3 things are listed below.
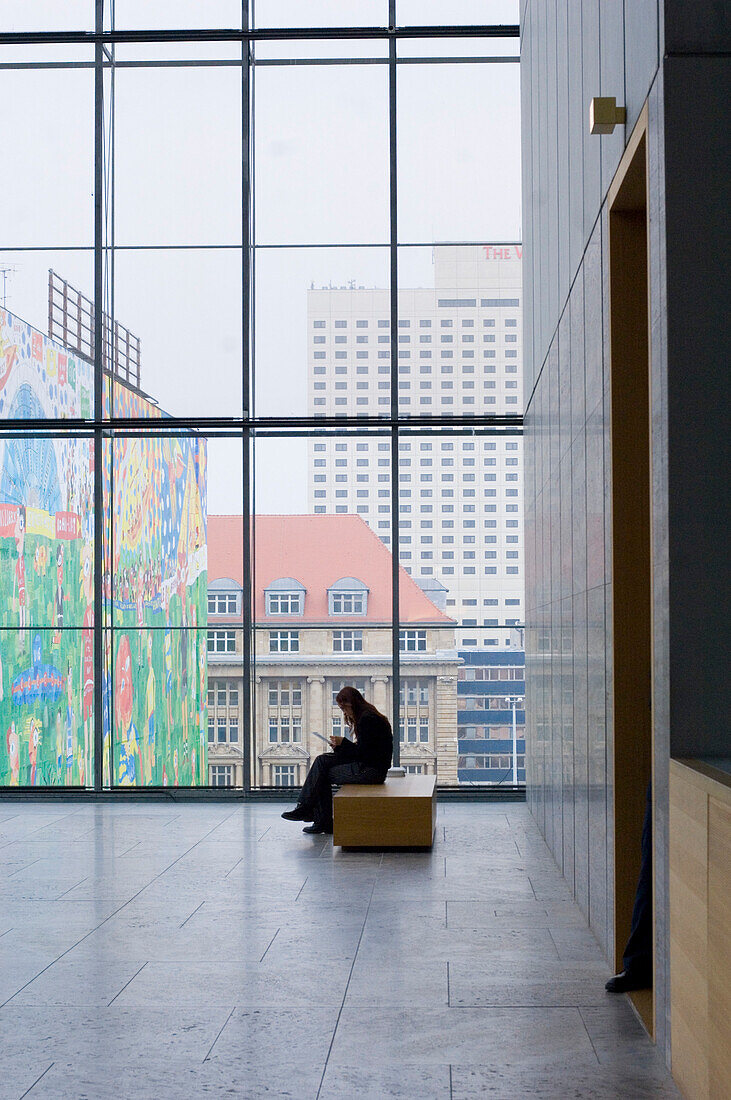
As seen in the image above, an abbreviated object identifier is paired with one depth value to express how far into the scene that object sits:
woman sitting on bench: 8.68
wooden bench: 7.94
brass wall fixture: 4.73
